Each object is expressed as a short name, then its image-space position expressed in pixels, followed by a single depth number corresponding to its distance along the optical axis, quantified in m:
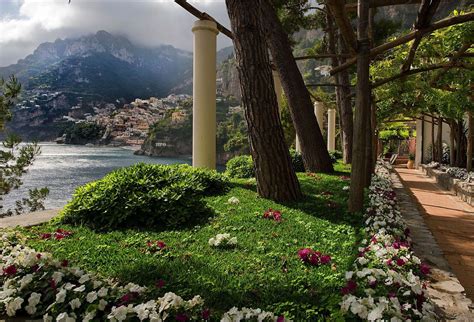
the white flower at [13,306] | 1.82
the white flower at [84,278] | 2.00
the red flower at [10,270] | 2.14
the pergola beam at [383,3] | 4.59
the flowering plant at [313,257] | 2.45
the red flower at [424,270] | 2.30
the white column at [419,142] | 19.56
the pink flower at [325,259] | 2.45
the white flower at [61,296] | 1.80
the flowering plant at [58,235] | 3.12
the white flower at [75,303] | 1.78
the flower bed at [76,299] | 1.70
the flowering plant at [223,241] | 2.82
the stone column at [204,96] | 6.43
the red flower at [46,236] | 3.12
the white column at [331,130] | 16.64
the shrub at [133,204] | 3.50
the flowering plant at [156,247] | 2.75
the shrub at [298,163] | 8.11
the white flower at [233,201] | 4.20
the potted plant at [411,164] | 19.95
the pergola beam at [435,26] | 4.10
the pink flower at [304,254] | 2.50
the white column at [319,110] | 15.10
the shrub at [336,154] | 13.16
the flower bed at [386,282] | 1.69
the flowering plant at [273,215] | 3.55
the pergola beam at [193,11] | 6.30
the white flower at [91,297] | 1.79
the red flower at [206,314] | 1.70
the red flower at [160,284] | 2.08
